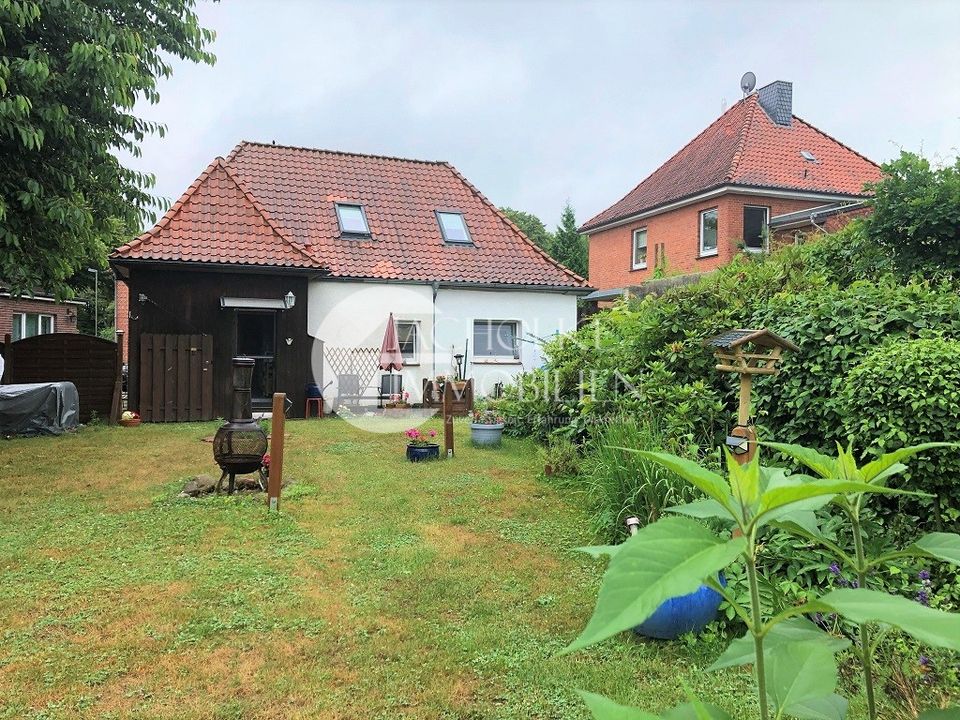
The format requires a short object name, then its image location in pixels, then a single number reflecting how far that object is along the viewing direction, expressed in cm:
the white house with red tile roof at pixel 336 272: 1318
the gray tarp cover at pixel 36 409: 1118
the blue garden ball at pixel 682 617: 364
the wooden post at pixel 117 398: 1261
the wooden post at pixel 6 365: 1309
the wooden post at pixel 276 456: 639
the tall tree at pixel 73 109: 722
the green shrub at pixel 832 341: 498
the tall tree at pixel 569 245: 3156
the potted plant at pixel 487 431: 1004
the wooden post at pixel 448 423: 923
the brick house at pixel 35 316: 2291
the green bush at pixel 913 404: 411
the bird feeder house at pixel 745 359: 427
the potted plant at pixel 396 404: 1462
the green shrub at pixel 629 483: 511
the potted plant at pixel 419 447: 891
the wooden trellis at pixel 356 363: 1488
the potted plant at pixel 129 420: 1238
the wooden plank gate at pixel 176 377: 1273
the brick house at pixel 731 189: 1936
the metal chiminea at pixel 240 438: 690
